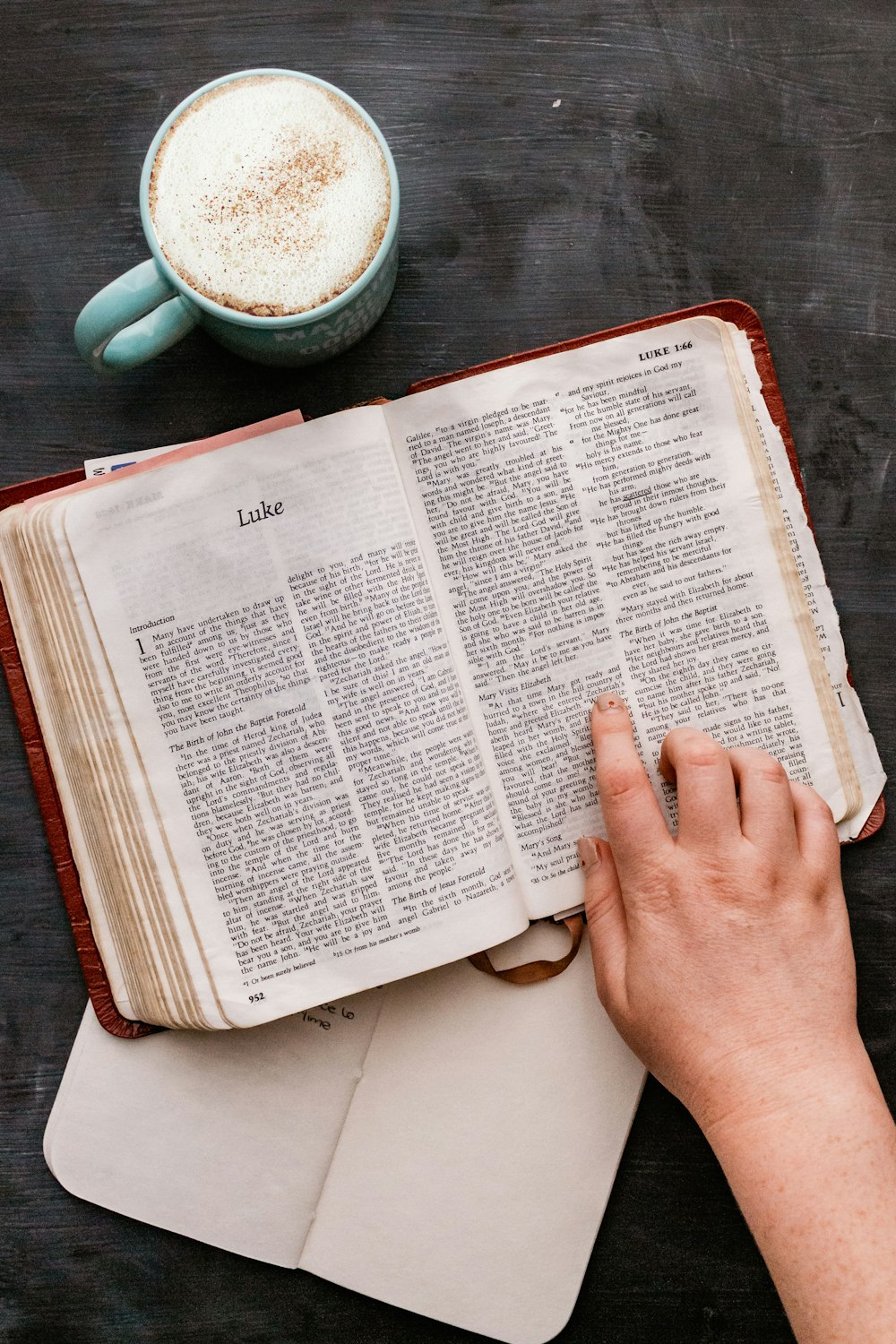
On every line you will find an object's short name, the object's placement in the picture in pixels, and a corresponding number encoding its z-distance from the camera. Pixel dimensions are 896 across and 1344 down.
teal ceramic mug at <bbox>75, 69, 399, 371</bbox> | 0.49
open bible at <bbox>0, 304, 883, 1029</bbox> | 0.58
